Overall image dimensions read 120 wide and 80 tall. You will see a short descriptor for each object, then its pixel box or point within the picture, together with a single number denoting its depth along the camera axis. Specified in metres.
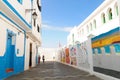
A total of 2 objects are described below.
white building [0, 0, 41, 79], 4.84
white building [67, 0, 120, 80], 6.02
